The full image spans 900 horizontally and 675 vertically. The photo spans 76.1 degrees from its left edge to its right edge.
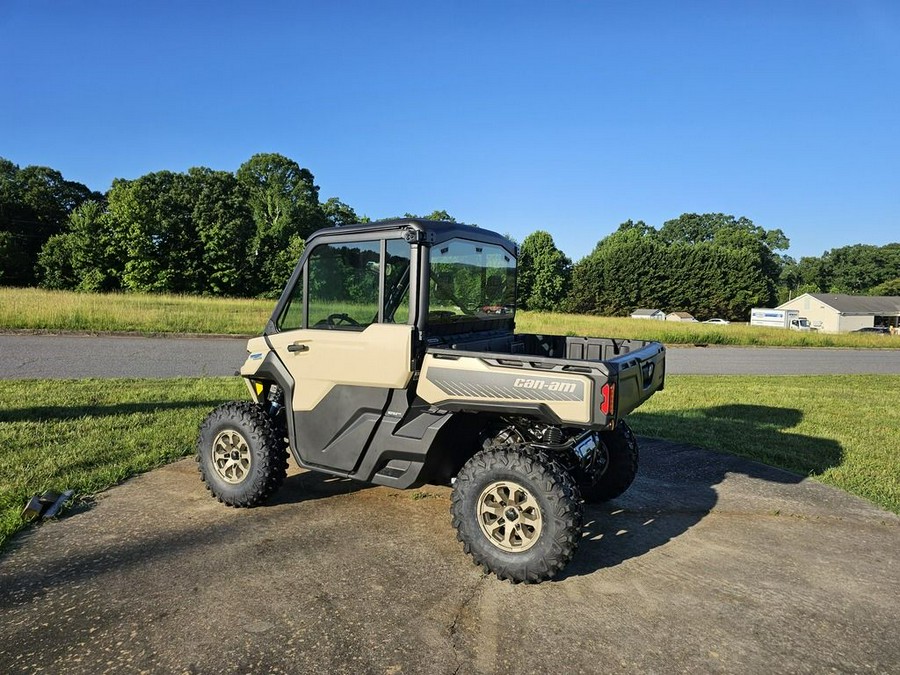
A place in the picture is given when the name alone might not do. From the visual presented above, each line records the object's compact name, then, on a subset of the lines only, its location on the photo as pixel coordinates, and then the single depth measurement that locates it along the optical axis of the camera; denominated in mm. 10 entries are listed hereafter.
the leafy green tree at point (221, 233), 48906
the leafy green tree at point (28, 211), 48594
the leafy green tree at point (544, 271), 75062
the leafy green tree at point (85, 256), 44906
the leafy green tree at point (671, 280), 72875
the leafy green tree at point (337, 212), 67562
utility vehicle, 3217
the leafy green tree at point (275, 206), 51375
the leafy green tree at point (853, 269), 99875
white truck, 64250
